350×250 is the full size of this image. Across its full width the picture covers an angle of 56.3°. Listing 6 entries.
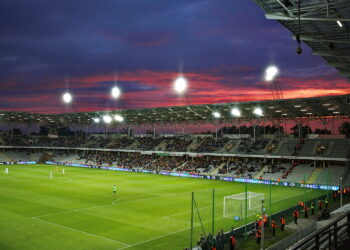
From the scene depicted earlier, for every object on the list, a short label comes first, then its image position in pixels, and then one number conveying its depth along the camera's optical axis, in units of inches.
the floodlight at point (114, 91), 2064.5
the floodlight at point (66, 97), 2583.7
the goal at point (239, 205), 1003.2
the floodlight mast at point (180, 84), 1841.8
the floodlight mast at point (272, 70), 1022.4
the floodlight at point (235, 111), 2068.2
